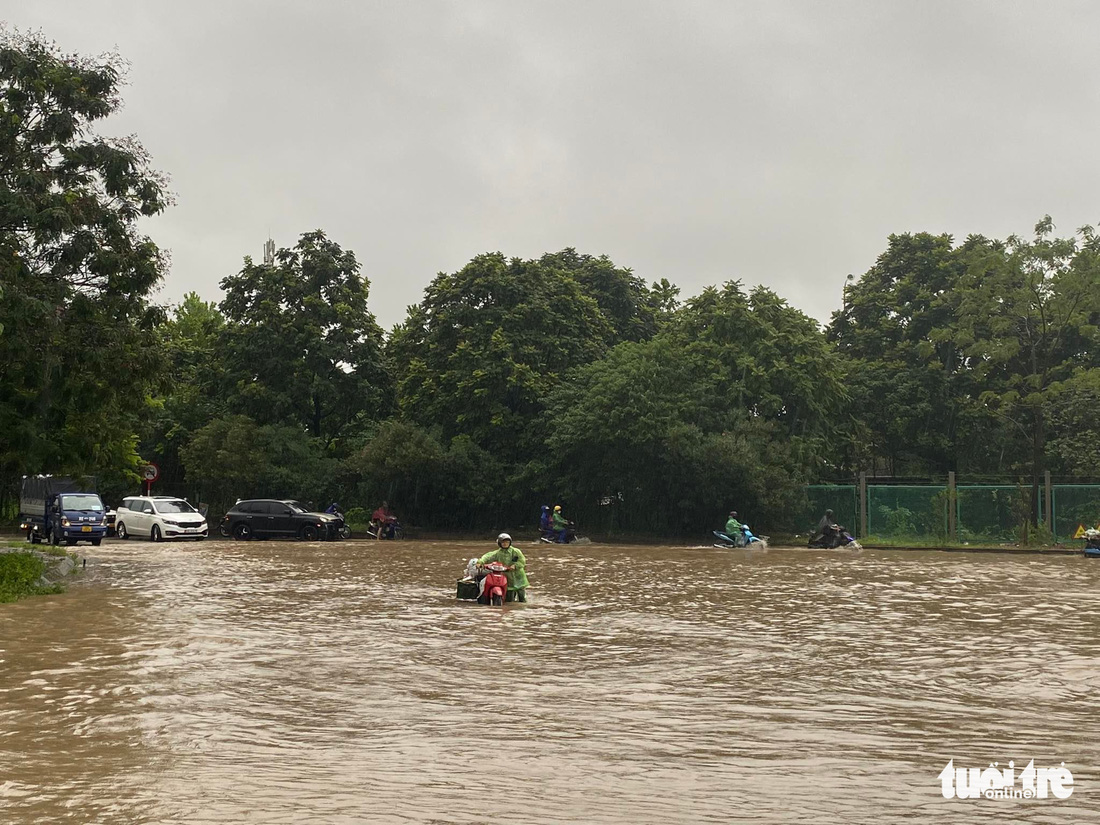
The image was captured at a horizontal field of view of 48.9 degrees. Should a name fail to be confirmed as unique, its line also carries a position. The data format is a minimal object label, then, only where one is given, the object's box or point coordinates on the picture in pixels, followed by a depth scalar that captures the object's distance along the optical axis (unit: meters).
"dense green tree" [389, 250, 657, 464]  51.81
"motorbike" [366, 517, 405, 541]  49.57
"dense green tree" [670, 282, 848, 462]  50.12
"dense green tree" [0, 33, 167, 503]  25.91
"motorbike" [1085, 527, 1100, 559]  36.12
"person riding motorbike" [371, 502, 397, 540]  49.19
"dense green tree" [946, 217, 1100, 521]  43.81
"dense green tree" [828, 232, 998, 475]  56.50
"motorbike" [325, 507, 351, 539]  48.01
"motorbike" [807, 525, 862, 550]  41.47
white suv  44.50
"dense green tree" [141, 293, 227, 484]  60.62
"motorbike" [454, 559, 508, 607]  19.91
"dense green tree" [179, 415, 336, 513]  54.22
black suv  47.06
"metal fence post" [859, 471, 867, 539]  45.38
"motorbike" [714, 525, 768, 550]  41.78
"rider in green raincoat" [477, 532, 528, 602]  20.38
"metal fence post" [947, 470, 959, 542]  42.78
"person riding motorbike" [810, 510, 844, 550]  41.47
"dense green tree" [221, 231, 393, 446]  57.03
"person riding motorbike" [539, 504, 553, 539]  45.84
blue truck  38.66
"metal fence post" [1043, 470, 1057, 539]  41.00
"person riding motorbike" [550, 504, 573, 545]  45.50
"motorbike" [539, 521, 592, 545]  45.72
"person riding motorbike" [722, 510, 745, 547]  41.81
